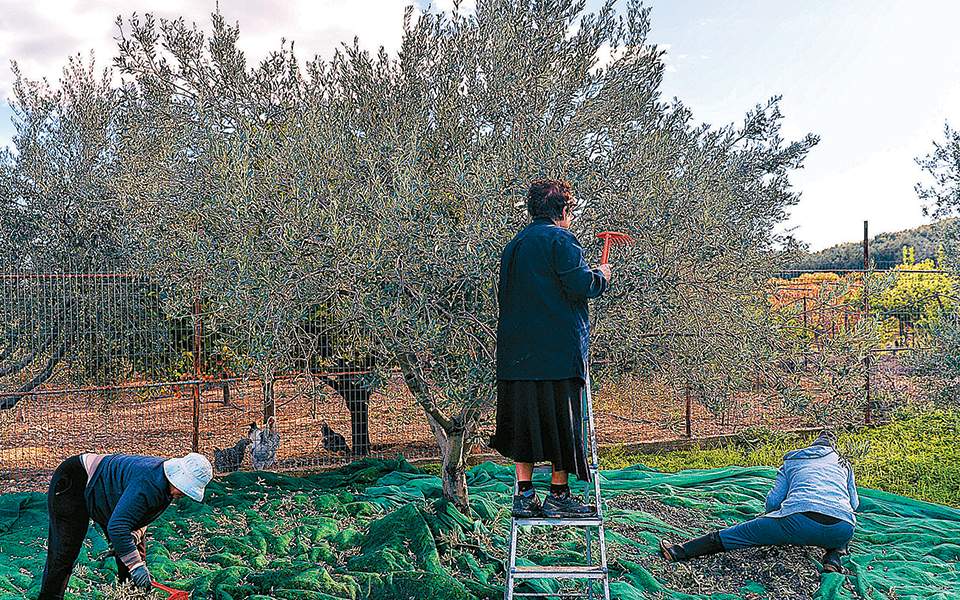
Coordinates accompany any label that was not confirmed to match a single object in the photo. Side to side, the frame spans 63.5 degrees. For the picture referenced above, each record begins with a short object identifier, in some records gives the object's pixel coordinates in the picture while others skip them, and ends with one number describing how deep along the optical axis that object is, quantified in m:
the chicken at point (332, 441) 9.08
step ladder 4.21
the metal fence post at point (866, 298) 6.57
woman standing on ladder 4.43
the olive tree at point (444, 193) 5.08
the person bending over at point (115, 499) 4.41
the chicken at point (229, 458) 8.42
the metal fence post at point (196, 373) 8.19
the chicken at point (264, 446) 8.20
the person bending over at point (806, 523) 5.54
